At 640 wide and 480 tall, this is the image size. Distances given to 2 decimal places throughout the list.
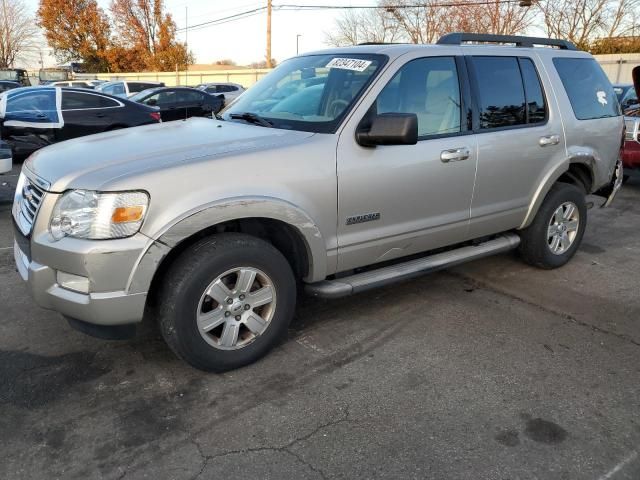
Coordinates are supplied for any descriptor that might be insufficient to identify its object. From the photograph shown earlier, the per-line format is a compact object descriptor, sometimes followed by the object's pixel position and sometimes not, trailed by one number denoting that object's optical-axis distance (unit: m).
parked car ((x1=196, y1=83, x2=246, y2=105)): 25.78
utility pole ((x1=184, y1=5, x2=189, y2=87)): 54.47
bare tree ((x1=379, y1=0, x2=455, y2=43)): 35.38
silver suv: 2.81
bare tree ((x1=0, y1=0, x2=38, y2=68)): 60.38
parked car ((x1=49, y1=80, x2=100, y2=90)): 22.70
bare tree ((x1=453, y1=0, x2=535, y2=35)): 30.97
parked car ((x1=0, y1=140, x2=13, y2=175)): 6.96
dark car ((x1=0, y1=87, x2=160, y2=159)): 9.50
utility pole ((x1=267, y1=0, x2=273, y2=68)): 31.69
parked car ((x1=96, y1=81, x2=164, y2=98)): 19.91
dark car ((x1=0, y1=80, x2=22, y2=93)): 23.56
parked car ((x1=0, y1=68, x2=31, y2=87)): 32.22
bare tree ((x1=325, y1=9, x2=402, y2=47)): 38.96
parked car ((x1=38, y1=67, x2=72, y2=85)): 34.38
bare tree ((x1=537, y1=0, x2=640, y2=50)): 31.88
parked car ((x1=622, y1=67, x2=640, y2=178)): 8.36
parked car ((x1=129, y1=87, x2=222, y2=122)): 16.25
